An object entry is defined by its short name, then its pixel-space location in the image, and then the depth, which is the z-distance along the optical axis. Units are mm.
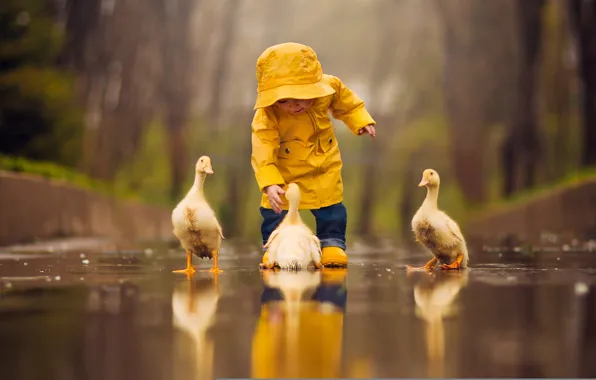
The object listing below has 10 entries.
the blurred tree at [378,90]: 47522
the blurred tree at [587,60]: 21891
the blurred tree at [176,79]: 35875
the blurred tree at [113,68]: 27766
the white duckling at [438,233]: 8875
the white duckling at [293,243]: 8805
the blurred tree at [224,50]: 40531
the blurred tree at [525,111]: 29359
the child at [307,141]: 9359
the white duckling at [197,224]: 8797
